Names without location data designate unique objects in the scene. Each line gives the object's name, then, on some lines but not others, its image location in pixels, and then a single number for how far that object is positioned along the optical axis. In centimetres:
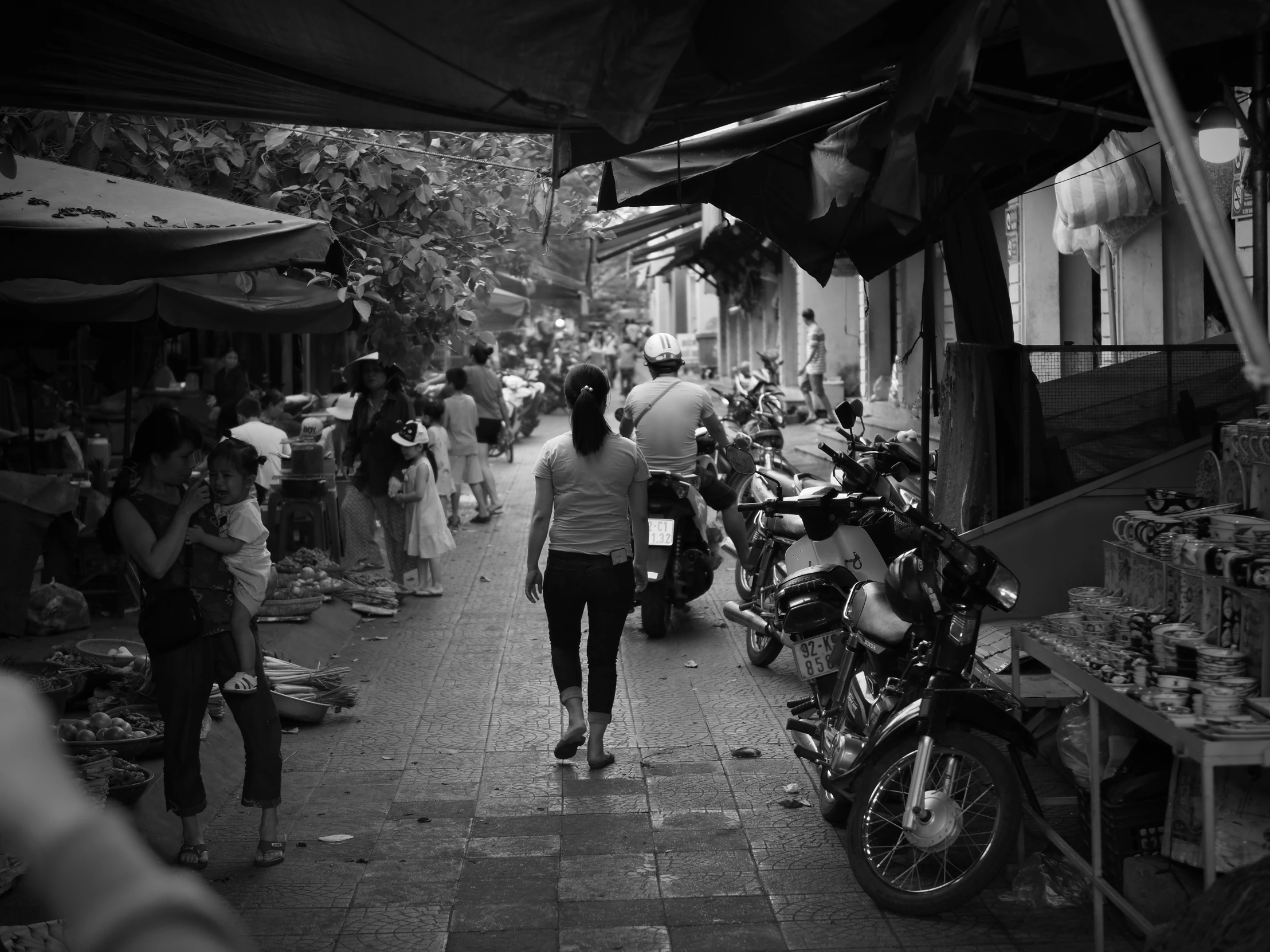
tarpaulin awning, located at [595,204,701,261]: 2802
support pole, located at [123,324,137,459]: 820
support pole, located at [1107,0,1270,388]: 219
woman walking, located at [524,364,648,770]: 635
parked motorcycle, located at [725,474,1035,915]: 445
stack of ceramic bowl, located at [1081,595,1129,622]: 448
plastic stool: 1086
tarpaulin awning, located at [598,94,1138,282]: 484
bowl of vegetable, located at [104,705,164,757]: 614
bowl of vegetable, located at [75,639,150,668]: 728
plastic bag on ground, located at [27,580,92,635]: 857
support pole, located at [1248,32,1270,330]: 520
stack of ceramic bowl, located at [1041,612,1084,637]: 462
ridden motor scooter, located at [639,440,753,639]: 891
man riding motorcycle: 905
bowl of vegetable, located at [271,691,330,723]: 699
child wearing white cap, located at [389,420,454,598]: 1047
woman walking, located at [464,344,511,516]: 1576
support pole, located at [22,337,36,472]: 1000
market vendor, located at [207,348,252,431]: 1555
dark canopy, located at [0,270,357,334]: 852
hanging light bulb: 595
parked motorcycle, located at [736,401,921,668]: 590
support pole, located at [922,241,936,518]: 664
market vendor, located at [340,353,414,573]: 1059
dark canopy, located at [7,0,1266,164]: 405
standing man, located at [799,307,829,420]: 2322
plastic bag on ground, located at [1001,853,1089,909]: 463
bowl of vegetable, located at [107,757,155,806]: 532
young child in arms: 509
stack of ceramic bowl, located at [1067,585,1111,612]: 474
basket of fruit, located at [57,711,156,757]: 577
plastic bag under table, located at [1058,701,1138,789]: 435
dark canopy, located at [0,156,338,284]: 582
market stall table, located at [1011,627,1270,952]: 337
